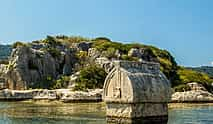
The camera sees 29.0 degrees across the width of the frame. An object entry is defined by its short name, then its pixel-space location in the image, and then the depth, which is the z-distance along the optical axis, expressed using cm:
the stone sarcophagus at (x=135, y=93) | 2497
